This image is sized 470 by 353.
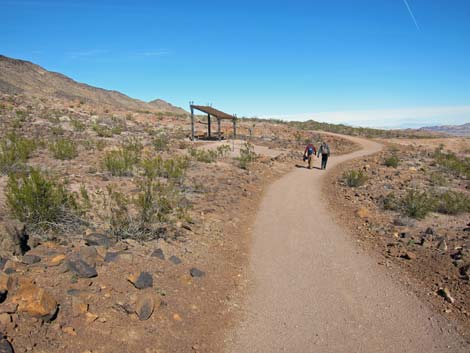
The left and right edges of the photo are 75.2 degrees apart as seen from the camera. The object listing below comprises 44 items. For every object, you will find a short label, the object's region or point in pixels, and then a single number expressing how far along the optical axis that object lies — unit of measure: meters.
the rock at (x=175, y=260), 5.91
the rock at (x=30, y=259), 4.75
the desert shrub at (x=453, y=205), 9.62
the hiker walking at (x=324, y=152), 17.28
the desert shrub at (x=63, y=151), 13.57
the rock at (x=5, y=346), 3.14
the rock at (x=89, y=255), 5.10
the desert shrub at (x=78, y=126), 23.40
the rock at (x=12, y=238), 4.85
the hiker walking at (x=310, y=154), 17.69
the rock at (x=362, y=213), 9.34
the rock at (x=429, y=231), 7.76
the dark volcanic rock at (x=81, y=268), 4.72
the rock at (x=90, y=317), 3.99
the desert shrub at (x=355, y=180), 13.34
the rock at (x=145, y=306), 4.32
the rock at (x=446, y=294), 5.00
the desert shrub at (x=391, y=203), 9.95
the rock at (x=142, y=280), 4.86
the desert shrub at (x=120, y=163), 11.85
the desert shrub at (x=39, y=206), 5.88
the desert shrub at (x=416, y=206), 9.12
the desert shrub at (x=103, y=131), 22.48
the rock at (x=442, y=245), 6.76
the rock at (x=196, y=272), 5.64
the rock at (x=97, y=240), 5.85
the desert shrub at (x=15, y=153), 10.23
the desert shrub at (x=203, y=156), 17.09
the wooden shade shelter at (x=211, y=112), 26.27
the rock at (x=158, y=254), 5.91
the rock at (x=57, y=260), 4.85
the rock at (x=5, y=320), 3.45
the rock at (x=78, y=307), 4.04
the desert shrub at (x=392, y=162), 18.95
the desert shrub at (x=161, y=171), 11.53
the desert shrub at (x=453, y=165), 17.70
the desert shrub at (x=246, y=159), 16.62
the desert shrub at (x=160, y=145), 19.77
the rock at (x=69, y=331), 3.73
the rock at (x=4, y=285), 3.76
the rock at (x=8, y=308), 3.61
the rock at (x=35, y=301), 3.70
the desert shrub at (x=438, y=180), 14.44
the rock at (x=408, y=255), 6.44
